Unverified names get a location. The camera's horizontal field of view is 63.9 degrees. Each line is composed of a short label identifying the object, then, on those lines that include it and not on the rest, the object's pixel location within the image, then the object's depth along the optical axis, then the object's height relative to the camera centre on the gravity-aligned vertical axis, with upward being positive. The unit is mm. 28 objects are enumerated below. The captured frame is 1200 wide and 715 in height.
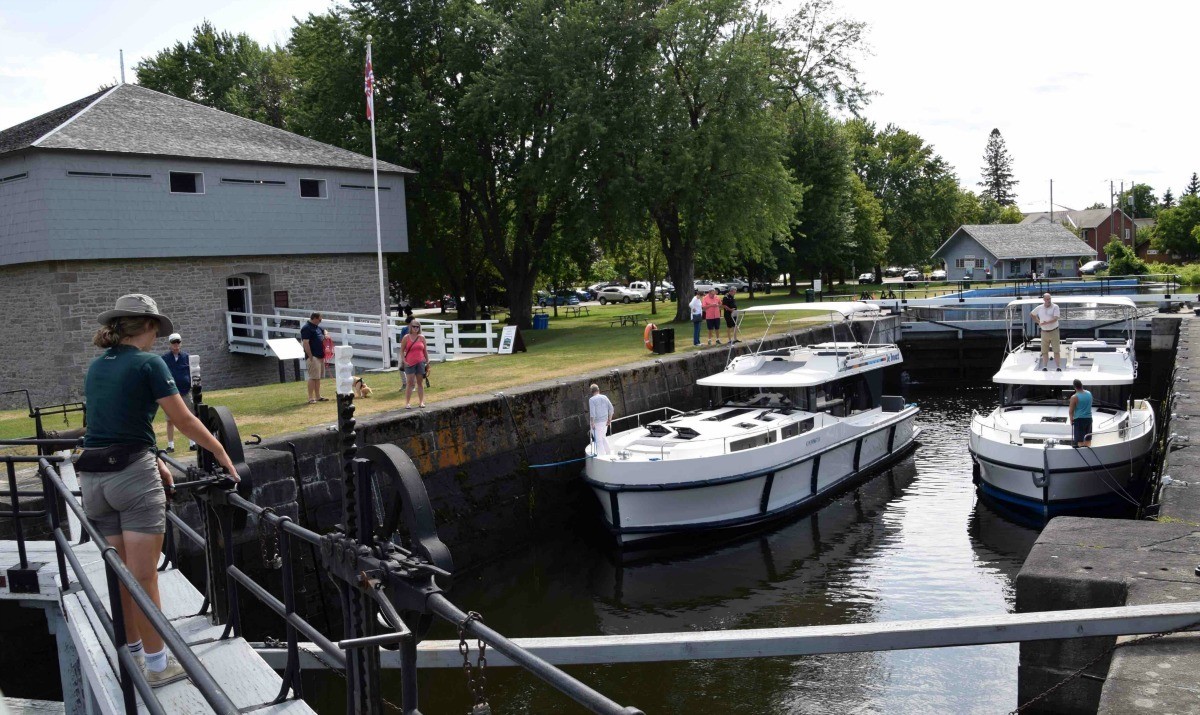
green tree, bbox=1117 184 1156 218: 139750 +9785
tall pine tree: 137250 +14451
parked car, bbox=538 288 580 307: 61625 -355
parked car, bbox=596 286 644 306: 62844 -323
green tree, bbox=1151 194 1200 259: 79750 +3284
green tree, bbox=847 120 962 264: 76438 +7136
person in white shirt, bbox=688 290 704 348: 27486 -814
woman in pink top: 17578 -1106
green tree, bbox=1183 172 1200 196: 152625 +12861
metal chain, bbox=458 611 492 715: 2887 -1162
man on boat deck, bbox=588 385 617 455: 17297 -2251
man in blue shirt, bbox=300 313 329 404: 18734 -941
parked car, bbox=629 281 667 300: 63175 +1
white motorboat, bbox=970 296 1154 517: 16734 -3020
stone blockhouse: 26031 +2444
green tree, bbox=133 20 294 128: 53344 +13325
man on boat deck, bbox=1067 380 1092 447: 16653 -2502
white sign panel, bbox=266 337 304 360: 20052 -924
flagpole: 23858 -838
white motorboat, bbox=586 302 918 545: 16578 -3022
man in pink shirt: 27516 -672
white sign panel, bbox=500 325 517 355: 27797 -1260
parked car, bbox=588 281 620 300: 68662 +208
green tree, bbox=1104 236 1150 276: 63594 +322
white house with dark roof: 76125 +1810
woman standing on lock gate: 4934 -651
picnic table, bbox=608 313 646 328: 38828 -1250
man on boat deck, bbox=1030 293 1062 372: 20688 -1128
